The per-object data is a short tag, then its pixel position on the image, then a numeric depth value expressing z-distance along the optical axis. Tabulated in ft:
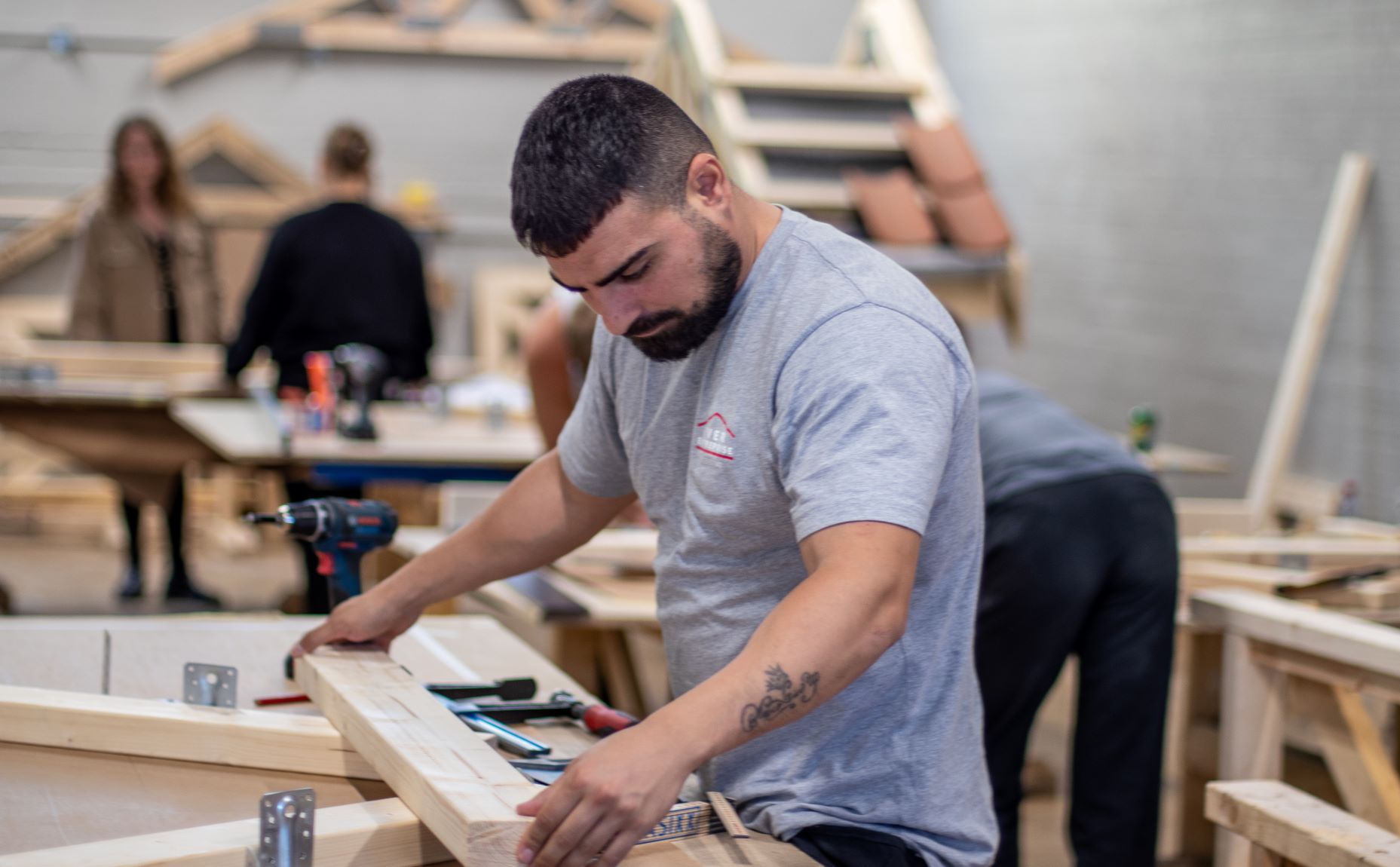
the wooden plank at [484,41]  29.55
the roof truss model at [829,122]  17.04
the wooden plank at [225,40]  28.68
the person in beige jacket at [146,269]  18.56
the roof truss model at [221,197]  27.48
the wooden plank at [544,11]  30.22
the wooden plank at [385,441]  13.93
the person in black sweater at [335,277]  15.74
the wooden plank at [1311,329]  16.14
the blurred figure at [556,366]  11.18
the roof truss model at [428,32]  28.89
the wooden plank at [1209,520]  13.38
